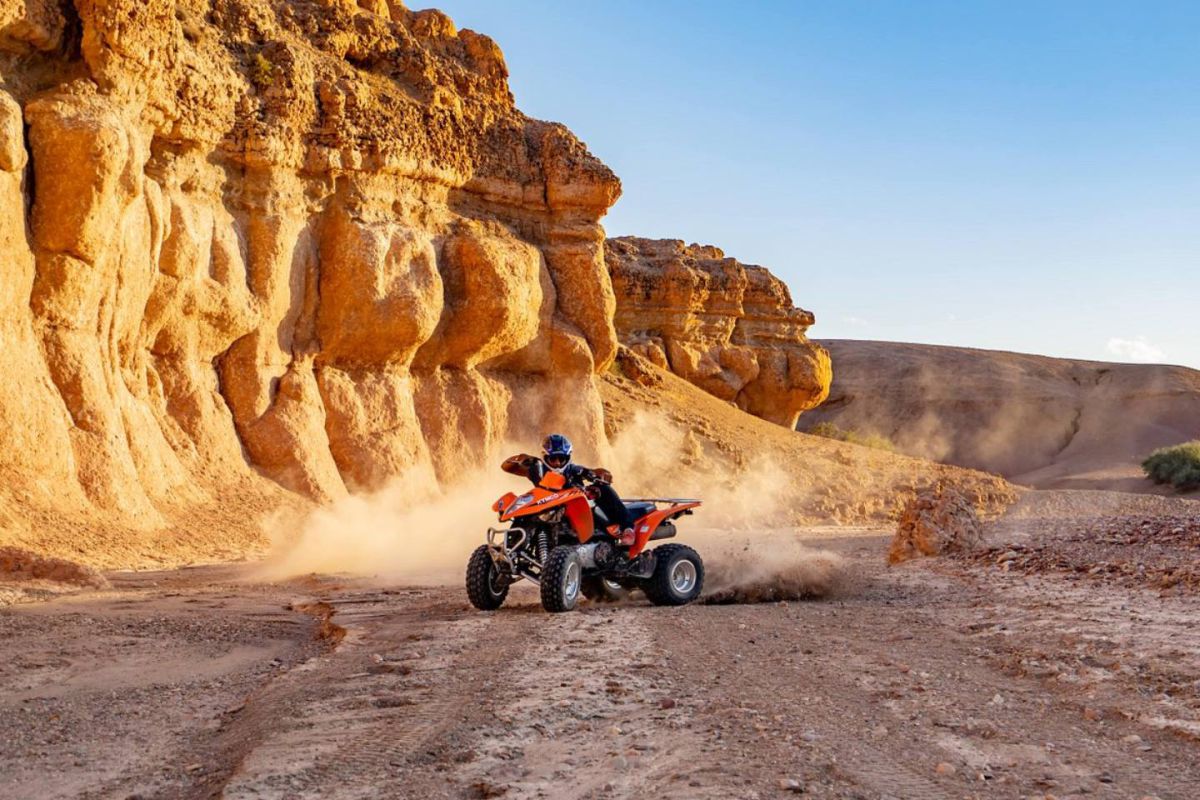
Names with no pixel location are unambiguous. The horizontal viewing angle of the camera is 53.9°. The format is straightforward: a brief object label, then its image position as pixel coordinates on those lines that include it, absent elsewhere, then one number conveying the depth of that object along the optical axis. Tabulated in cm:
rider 1138
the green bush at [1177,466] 5616
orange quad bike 1088
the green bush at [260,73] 2438
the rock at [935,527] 1590
